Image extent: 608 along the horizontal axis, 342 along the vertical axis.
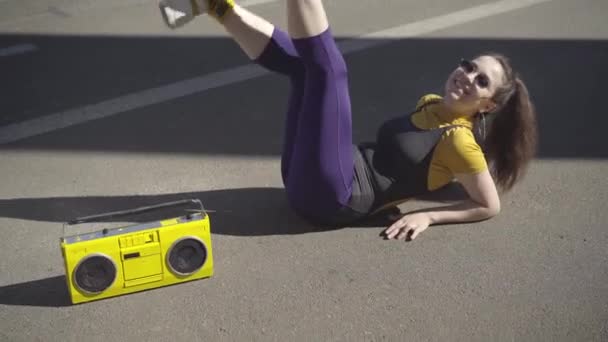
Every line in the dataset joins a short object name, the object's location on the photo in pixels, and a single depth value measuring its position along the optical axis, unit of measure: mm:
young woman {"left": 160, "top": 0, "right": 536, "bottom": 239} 3172
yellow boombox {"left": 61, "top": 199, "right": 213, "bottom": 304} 2787
